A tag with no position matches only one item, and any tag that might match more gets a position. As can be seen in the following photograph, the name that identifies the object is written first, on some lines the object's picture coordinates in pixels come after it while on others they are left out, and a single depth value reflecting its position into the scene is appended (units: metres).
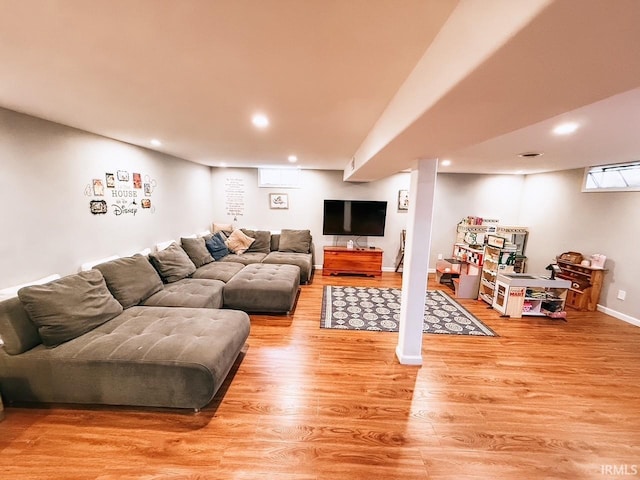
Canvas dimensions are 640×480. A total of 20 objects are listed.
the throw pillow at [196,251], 4.22
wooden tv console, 5.36
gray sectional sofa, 1.81
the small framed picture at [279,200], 5.72
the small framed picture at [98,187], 2.92
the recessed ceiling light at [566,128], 2.01
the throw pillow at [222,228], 5.61
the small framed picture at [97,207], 2.89
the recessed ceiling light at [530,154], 3.17
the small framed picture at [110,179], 3.08
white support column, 2.38
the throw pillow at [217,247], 4.79
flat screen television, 5.59
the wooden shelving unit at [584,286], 3.96
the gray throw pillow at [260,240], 5.43
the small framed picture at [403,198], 5.61
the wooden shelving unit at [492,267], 3.91
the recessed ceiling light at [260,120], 2.09
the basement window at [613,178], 3.63
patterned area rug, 3.27
